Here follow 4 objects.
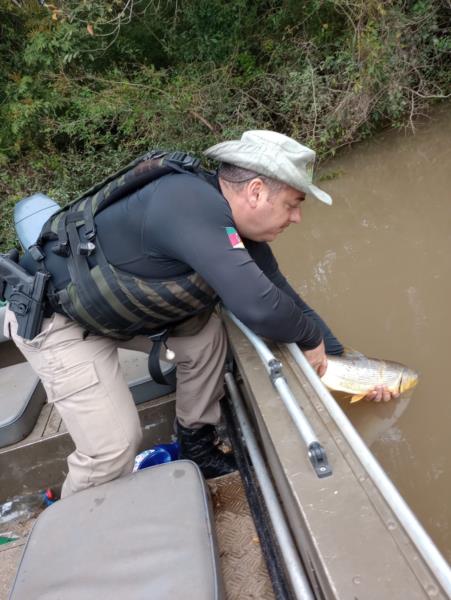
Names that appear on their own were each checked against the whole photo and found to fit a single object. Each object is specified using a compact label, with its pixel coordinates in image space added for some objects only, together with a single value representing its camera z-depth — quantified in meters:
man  1.67
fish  2.39
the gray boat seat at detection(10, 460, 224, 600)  1.30
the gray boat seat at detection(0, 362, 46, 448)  2.41
